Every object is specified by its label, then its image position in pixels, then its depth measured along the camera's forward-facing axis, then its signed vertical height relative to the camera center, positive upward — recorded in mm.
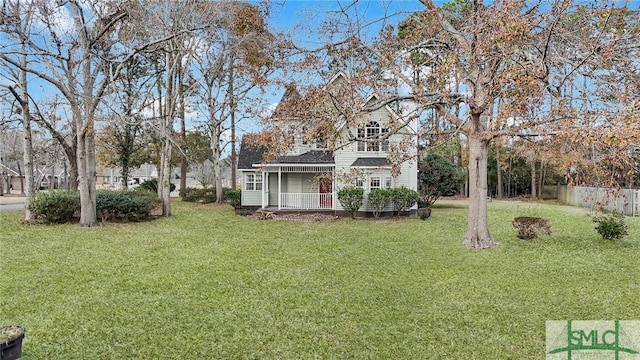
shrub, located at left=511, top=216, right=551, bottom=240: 11781 -1336
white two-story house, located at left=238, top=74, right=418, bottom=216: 19000 +423
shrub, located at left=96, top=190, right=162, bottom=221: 14992 -758
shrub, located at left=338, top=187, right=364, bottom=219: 17875 -614
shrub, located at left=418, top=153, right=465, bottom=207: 21922 +304
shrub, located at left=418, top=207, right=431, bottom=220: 17156 -1300
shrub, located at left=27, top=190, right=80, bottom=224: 13797 -691
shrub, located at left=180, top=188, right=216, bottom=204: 26625 -644
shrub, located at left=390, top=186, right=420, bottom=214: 18000 -592
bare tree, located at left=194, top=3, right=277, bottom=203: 18594 +6995
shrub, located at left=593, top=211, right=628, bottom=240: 11152 -1268
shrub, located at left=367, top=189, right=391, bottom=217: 17703 -661
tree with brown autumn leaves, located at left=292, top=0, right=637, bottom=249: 8359 +2972
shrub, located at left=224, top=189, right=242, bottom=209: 21484 -697
